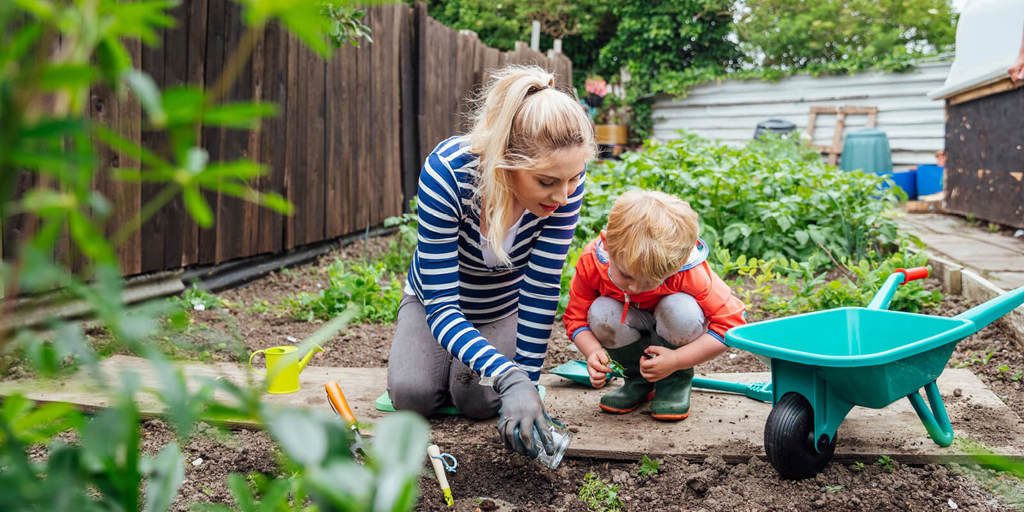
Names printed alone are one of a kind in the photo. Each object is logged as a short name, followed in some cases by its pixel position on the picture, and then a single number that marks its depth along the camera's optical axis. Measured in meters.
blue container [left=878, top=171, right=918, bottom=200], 8.80
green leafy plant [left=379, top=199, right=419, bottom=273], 4.14
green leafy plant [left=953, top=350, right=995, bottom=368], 2.56
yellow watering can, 2.19
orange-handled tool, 1.84
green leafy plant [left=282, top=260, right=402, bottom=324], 3.32
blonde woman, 1.87
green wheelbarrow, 1.68
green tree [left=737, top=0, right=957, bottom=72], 14.20
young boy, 1.99
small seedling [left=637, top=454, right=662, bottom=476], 1.86
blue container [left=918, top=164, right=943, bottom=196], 8.45
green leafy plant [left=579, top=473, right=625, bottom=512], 1.71
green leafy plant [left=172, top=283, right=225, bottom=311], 3.23
